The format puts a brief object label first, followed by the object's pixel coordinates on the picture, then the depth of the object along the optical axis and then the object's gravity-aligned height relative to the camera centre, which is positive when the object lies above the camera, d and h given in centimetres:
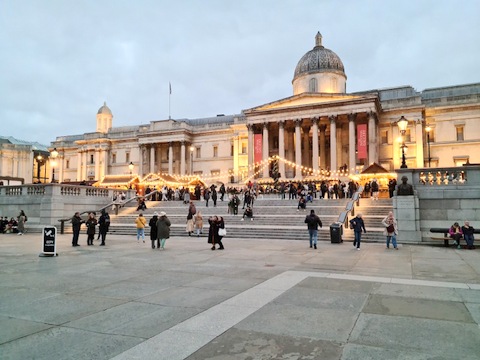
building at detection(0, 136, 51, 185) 7375 +778
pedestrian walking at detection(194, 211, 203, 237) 2261 -157
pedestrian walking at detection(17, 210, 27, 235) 2603 -179
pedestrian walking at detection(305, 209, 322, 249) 1670 -121
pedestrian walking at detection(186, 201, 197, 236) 2266 -148
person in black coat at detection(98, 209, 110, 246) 1827 -133
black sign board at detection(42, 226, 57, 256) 1342 -155
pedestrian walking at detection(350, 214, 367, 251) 1616 -127
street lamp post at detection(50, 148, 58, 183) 2828 +330
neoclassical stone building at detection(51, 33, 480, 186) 5062 +1016
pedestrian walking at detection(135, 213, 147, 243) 1969 -147
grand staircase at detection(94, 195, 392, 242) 2195 -143
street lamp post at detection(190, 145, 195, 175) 6562 +629
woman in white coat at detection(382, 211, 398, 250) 1639 -133
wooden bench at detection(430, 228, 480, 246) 1697 -164
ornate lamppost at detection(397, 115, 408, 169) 2033 +393
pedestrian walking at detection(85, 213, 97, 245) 1772 -138
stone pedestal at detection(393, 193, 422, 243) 1892 -104
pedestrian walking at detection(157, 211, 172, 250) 1630 -144
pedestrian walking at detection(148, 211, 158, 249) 1671 -152
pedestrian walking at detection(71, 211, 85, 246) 1759 -133
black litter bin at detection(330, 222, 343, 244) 1869 -182
